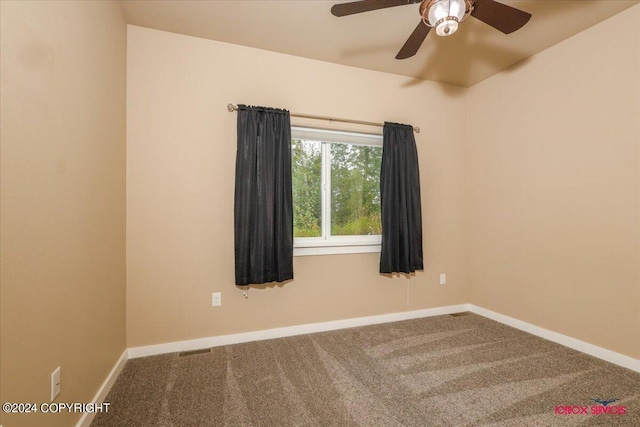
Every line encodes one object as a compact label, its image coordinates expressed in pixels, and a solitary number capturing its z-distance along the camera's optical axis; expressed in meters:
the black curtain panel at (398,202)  2.80
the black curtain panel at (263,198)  2.34
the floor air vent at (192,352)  2.24
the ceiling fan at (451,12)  1.38
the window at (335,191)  2.72
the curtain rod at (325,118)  2.39
